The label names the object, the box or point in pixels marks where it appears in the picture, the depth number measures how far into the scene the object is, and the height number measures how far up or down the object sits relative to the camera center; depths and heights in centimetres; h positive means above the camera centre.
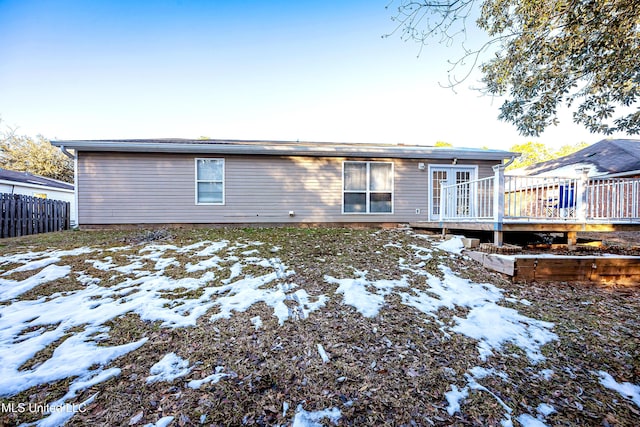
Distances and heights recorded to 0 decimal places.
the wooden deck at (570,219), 455 -14
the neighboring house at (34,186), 1175 +111
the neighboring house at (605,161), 1022 +231
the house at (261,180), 771 +92
